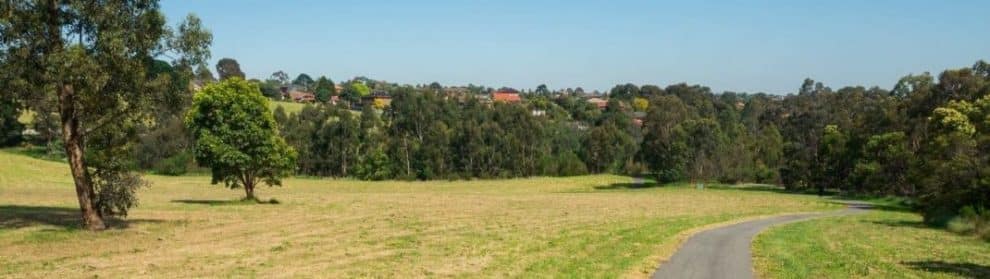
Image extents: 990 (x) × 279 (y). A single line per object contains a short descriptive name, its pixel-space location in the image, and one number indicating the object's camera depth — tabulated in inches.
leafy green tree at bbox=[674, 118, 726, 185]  4677.7
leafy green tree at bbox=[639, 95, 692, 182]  4643.2
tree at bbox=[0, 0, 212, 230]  1161.4
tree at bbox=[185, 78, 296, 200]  2158.0
